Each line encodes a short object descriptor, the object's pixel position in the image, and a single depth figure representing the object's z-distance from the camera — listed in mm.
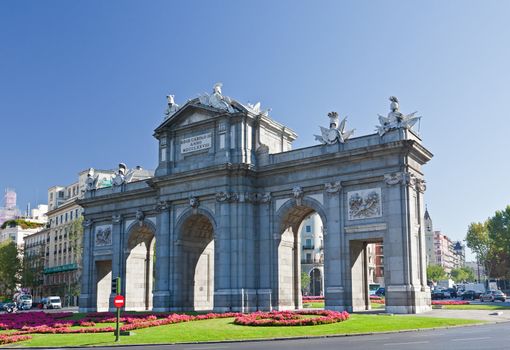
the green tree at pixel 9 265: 115375
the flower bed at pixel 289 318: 33344
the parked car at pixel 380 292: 86506
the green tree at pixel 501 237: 106812
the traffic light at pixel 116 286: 32000
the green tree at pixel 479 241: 133875
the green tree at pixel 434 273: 171888
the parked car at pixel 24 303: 89325
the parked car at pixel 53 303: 92875
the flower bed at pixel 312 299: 71031
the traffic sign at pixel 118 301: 31134
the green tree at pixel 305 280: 110638
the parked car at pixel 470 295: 83188
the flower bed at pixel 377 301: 64619
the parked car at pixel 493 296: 75312
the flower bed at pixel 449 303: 53788
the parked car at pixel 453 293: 90812
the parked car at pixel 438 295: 83375
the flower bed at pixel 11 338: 30750
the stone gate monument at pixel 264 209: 43594
